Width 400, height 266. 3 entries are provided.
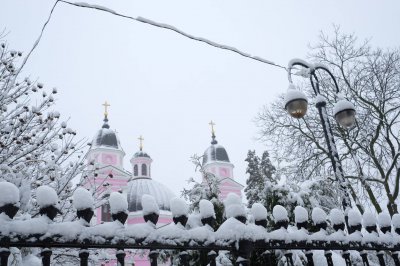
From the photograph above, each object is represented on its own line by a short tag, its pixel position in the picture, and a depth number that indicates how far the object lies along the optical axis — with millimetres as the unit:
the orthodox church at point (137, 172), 29625
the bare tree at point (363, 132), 14586
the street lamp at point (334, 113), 5270
